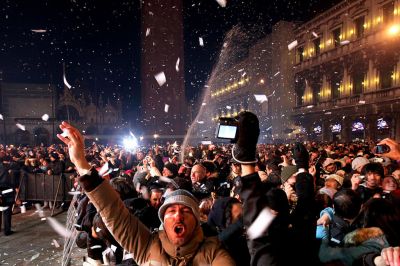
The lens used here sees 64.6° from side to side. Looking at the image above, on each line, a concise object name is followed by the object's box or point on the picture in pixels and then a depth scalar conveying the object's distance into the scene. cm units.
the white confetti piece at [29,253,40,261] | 581
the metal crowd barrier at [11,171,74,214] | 1008
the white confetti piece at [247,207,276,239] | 172
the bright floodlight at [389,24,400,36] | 2372
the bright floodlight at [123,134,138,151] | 2446
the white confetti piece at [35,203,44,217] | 929
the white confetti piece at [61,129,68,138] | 192
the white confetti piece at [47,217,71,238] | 741
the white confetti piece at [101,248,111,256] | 354
